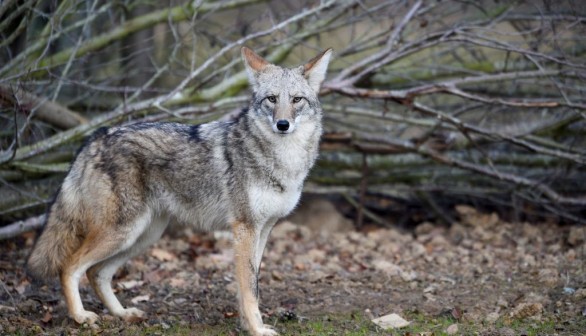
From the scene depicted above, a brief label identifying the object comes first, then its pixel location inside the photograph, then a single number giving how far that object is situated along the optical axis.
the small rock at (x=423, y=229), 20.22
